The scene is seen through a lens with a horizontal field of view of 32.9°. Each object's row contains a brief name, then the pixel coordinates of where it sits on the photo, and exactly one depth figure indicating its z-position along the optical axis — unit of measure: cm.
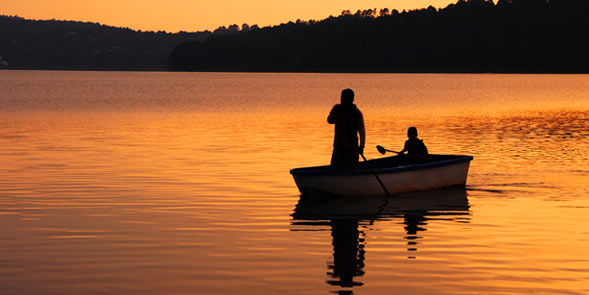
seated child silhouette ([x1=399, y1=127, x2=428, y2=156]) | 2503
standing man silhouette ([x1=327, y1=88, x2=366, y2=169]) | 2236
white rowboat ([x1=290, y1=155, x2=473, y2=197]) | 2256
